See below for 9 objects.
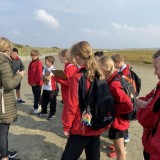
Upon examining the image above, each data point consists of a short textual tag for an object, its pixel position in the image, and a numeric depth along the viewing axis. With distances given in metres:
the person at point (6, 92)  2.46
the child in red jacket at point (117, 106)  2.40
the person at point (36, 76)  4.87
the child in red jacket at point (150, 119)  1.31
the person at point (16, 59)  5.32
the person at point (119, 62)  3.48
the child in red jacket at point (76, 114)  2.11
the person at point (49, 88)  4.40
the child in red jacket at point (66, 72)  3.40
